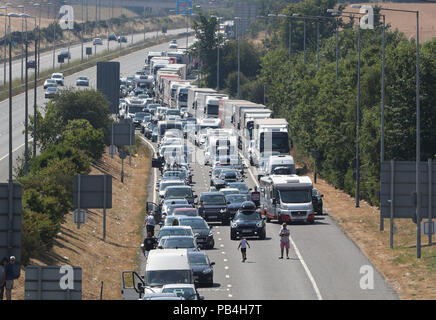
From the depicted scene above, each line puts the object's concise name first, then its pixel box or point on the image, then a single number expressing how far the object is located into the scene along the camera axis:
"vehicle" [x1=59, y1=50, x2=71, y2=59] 167.75
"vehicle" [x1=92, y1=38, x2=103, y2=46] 198.02
